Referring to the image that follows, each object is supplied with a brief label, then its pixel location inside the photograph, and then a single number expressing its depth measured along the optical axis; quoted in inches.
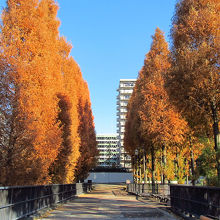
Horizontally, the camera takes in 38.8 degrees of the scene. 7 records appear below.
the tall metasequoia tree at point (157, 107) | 972.6
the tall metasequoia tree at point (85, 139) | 1352.1
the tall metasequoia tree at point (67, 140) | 900.0
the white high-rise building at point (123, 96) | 4761.1
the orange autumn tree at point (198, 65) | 470.6
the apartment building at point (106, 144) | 6235.7
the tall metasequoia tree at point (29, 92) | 537.3
